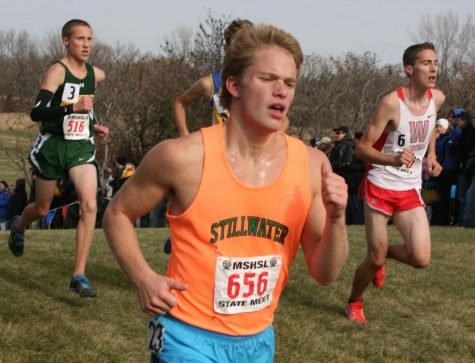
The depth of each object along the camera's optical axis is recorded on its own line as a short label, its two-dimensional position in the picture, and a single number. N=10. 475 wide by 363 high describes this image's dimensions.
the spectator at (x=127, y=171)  15.55
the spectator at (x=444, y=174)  14.04
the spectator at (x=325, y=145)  15.74
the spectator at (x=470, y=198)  13.58
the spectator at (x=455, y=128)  13.57
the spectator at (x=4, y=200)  18.70
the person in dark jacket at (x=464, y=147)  13.45
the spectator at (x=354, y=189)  14.45
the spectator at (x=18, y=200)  17.86
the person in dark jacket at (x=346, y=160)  14.28
